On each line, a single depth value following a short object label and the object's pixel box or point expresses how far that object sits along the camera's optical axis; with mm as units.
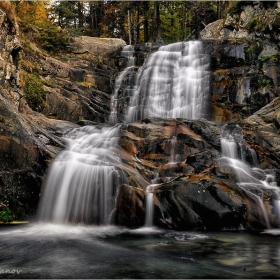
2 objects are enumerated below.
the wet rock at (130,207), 8266
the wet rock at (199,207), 8156
